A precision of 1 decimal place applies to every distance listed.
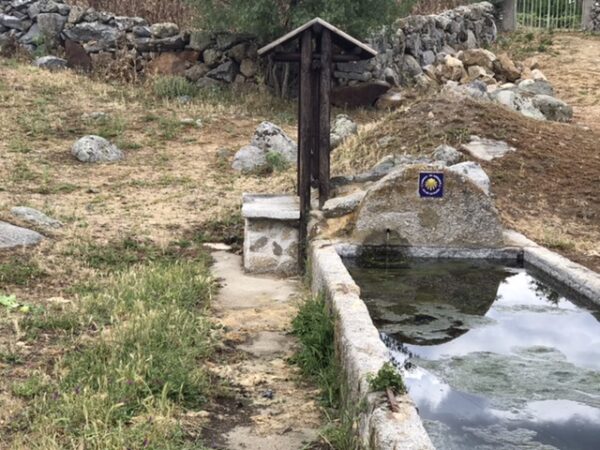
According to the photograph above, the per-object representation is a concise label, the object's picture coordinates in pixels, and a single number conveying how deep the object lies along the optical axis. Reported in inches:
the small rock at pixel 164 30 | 569.3
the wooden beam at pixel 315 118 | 265.1
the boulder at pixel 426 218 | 239.9
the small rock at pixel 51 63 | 558.9
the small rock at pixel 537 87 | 538.3
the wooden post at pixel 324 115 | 262.4
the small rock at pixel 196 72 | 557.9
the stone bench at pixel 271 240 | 258.2
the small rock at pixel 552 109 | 464.8
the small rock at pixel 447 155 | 318.3
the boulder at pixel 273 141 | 410.3
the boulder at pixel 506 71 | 588.4
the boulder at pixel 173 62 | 561.0
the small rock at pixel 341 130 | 405.4
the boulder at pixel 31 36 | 595.8
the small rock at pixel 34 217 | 281.4
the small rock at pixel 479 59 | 596.7
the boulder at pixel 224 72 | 557.0
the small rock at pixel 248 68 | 557.9
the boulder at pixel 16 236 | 251.0
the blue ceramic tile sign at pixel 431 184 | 236.1
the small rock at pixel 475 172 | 285.0
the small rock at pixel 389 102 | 548.1
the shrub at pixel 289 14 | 494.9
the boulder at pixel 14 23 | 600.4
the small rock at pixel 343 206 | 257.0
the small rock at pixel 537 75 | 582.2
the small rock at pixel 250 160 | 399.5
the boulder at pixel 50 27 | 589.6
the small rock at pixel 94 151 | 408.5
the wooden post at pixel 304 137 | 259.9
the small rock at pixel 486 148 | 335.3
